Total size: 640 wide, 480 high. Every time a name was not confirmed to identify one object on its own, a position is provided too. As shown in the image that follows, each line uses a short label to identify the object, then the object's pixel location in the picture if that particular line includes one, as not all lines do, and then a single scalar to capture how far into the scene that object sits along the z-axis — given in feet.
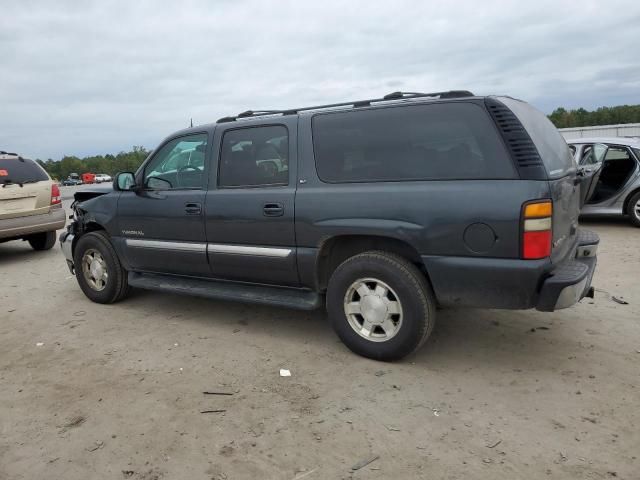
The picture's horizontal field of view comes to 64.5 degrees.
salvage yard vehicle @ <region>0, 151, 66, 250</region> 26.00
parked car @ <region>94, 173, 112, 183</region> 203.92
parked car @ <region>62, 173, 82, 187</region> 226.19
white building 77.40
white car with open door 27.89
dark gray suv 10.57
